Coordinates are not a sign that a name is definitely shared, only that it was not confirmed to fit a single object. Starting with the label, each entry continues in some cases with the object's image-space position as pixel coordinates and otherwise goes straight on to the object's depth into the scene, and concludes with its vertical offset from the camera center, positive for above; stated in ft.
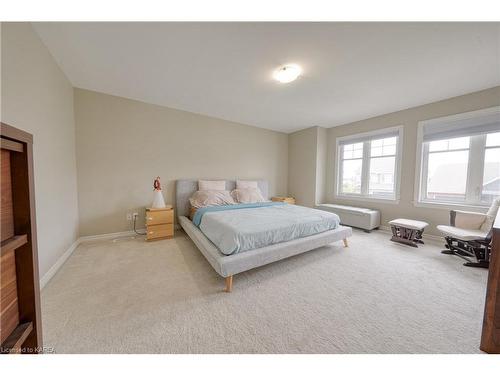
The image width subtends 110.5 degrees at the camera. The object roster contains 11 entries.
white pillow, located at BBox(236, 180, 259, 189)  12.82 -0.39
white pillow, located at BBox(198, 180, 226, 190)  11.49 -0.44
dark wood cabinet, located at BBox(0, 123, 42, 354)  1.76 -0.85
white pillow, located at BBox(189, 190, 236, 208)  10.36 -1.24
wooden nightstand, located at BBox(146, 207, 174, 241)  9.21 -2.47
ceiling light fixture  6.76 +4.30
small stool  8.96 -2.67
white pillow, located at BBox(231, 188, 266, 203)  11.72 -1.16
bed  5.59 -2.29
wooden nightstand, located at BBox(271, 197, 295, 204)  14.76 -1.70
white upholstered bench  11.13 -2.39
